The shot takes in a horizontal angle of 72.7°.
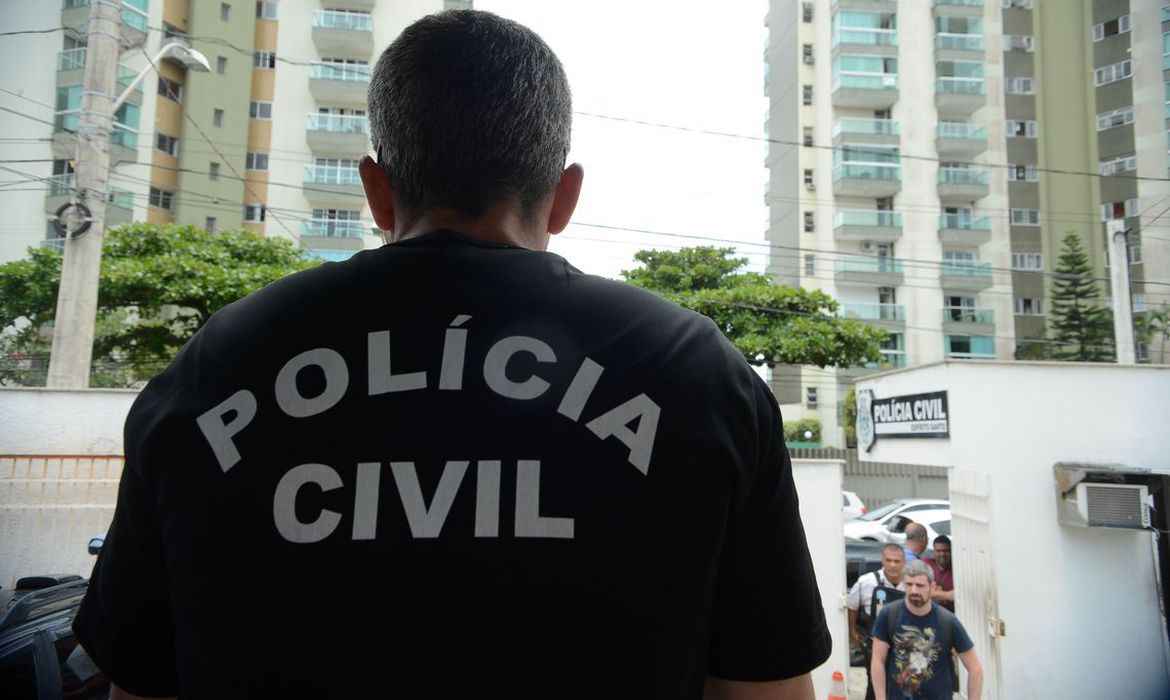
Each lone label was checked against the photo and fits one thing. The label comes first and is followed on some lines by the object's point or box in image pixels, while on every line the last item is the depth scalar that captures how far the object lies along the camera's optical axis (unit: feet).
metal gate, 15.67
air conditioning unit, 15.28
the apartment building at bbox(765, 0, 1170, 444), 61.16
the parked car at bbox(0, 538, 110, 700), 6.84
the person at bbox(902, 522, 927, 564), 16.70
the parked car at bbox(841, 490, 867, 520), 38.70
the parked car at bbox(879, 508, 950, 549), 30.42
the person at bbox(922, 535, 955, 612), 16.66
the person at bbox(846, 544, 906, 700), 14.03
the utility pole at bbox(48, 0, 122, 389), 16.10
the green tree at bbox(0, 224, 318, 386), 34.30
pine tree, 58.95
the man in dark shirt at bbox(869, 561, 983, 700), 11.35
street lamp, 20.26
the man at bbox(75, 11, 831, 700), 1.53
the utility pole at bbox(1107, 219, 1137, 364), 25.80
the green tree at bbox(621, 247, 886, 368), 44.19
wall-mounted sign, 17.94
